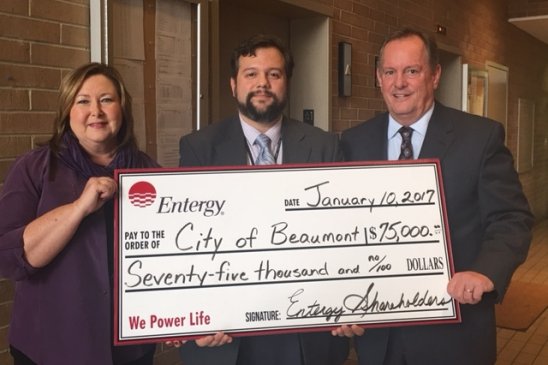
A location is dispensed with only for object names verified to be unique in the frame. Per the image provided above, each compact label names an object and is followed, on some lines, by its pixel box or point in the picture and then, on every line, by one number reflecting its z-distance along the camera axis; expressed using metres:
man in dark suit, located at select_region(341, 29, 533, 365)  1.89
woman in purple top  1.70
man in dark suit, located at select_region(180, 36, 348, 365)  1.99
